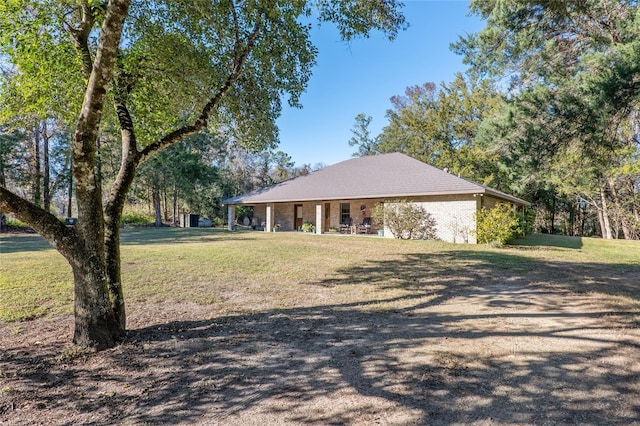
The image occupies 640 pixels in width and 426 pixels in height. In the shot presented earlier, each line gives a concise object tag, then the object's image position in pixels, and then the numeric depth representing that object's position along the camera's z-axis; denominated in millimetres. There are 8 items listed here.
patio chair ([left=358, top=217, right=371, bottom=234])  19683
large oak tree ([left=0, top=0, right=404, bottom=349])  3844
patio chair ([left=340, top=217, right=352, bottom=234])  20703
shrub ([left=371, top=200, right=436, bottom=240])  16719
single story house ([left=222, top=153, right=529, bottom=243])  15781
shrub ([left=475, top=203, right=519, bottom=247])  14008
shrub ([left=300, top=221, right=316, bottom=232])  22166
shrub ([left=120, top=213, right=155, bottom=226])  30859
